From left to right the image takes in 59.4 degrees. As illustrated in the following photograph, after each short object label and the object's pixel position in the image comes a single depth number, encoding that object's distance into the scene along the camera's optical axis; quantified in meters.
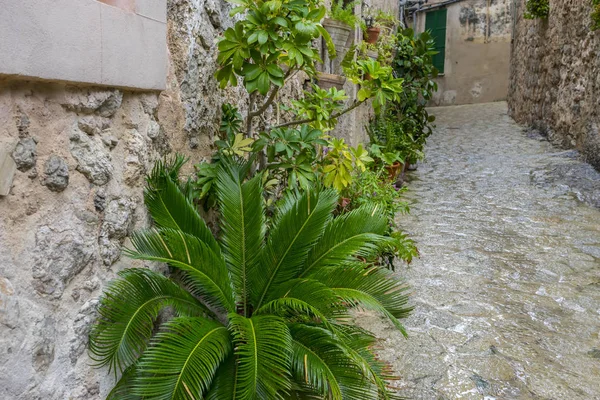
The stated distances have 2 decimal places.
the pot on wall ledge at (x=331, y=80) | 4.52
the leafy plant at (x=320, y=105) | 3.08
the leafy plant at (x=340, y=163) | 3.30
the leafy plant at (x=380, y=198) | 3.77
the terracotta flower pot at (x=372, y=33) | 6.77
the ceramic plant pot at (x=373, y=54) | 6.51
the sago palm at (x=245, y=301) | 1.81
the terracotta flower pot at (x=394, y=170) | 6.47
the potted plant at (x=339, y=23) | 4.76
